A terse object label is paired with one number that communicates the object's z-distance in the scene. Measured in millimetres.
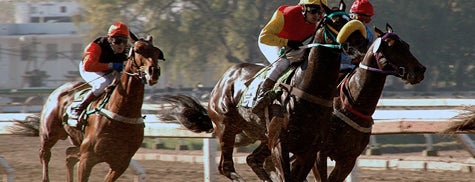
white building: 118125
